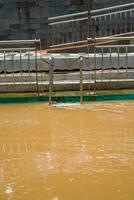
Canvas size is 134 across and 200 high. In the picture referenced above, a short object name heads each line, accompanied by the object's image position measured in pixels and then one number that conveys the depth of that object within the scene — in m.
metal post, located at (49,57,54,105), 10.13
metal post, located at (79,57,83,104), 10.05
